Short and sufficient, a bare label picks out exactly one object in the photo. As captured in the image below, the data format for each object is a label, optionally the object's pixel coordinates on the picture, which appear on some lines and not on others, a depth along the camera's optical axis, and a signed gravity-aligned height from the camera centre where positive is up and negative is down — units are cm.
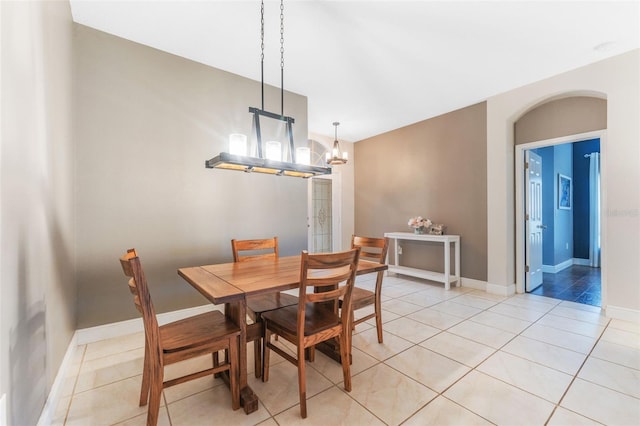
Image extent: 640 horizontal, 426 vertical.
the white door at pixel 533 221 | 398 -13
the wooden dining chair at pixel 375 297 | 237 -72
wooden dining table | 160 -43
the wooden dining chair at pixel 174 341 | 140 -70
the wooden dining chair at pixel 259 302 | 200 -70
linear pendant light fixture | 198 +39
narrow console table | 423 -78
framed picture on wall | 551 +38
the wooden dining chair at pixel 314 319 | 161 -70
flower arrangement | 468 -20
